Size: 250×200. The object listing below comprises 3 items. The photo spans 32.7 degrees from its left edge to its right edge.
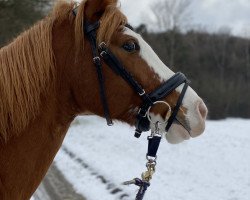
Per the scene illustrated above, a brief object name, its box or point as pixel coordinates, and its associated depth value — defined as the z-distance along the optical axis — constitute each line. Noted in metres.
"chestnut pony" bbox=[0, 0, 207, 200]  2.36
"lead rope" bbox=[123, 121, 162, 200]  2.67
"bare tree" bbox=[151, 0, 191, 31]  51.69
